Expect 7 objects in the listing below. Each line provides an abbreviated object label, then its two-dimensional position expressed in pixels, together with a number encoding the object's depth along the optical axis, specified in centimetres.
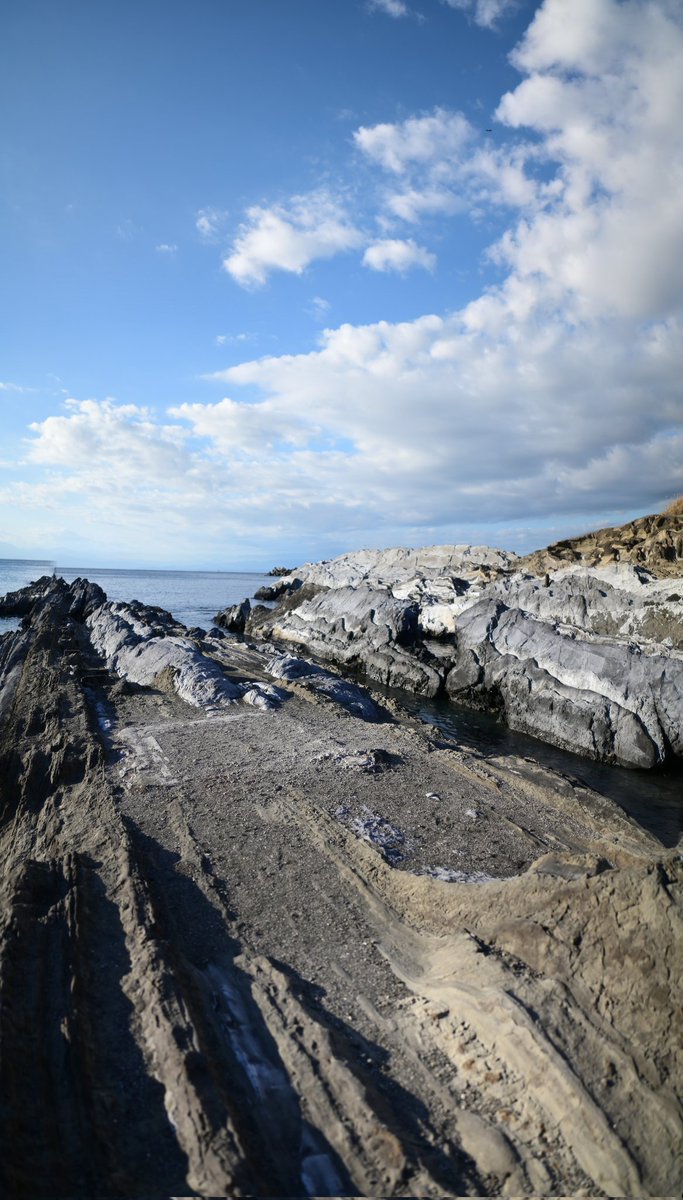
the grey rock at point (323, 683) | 1886
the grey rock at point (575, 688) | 1772
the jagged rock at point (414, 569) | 3516
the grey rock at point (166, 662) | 1783
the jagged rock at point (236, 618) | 4819
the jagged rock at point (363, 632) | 2855
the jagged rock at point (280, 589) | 5944
